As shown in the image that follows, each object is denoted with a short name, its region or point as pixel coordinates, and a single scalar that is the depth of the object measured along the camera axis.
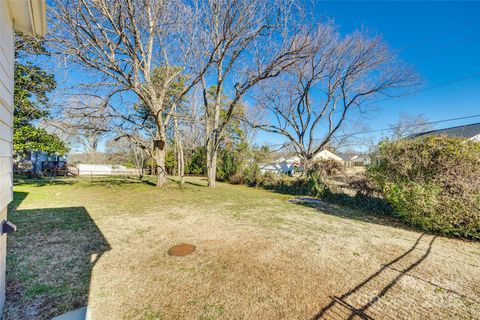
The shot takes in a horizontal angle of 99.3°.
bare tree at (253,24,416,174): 11.41
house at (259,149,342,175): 23.98
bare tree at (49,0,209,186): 6.58
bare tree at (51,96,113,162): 7.94
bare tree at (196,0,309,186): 7.43
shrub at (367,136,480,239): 3.85
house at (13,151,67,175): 14.09
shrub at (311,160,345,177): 8.57
